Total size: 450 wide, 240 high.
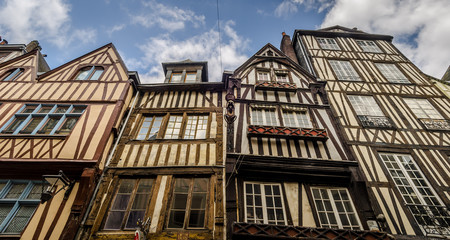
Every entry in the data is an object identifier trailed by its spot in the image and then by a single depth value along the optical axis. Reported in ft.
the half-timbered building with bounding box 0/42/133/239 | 15.58
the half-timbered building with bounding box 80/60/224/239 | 16.02
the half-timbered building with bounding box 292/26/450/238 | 18.03
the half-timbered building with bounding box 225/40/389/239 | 16.30
